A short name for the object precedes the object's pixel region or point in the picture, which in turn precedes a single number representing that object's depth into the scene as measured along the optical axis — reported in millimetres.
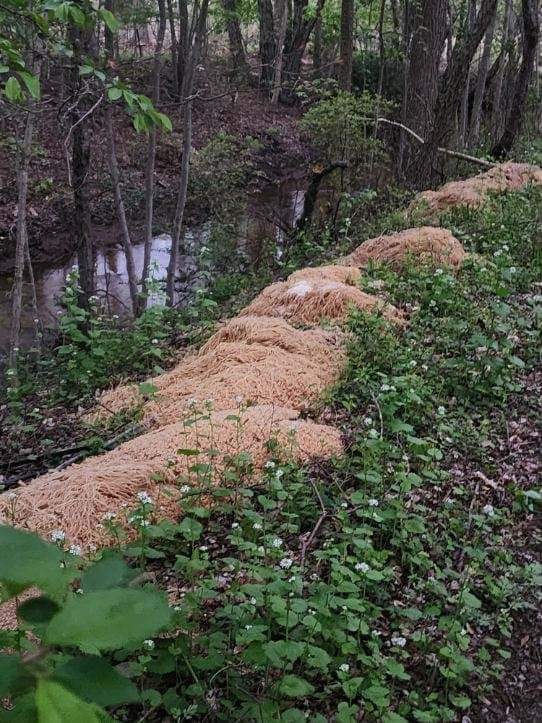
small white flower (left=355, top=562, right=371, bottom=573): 2660
